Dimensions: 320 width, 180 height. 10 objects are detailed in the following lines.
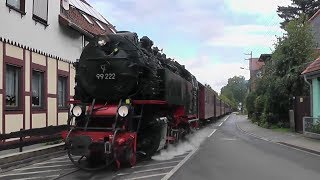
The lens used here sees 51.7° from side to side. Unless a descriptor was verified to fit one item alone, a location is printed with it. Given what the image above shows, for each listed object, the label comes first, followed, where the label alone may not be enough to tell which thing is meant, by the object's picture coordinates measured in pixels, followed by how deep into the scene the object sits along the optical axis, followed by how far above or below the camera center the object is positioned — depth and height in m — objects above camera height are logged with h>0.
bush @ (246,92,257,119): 34.01 -0.26
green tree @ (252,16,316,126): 21.14 +2.22
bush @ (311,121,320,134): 15.48 -1.31
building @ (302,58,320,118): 16.46 +0.81
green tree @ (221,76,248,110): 106.22 +3.95
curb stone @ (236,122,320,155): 11.86 -1.89
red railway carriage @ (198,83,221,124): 19.44 -0.09
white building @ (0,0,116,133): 10.30 +1.49
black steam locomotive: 7.65 -0.04
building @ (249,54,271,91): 29.20 +5.90
